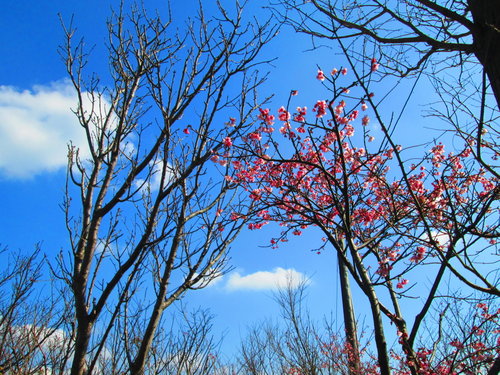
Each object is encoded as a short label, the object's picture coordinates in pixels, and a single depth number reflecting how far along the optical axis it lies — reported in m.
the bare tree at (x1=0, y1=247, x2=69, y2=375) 4.01
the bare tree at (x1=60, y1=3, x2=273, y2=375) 2.30
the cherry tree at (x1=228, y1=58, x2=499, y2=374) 2.01
